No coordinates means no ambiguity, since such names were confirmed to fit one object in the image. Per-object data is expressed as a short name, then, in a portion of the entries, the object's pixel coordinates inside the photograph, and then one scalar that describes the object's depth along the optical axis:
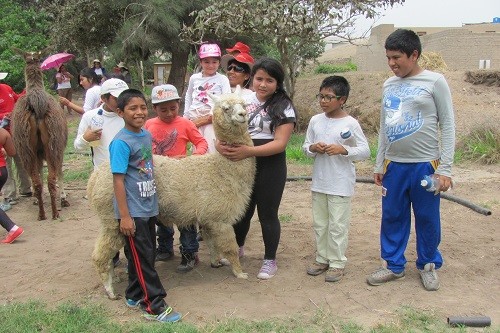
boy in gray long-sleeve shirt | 3.89
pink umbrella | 11.93
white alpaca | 4.00
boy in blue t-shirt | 3.62
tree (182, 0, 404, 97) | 10.07
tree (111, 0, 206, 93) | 13.22
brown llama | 6.50
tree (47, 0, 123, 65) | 15.29
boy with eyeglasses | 4.16
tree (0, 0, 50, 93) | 18.70
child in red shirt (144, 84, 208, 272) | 4.34
